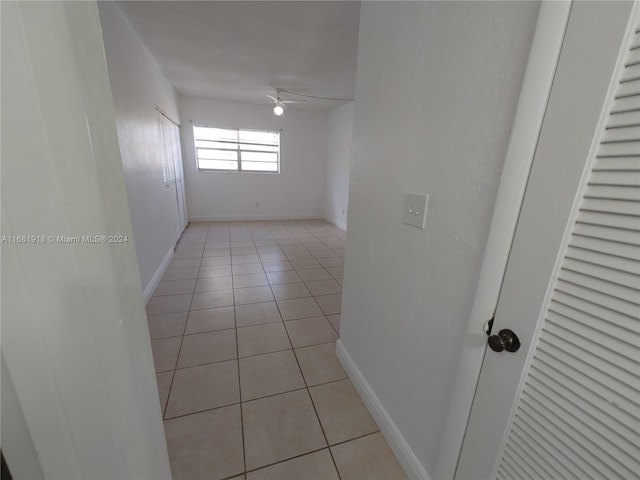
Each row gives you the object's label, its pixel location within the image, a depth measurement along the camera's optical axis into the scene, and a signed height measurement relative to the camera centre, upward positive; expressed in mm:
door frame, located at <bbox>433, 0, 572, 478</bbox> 552 -53
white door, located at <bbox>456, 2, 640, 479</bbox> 468 -182
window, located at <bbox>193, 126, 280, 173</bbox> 5418 +291
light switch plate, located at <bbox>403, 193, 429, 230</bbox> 956 -134
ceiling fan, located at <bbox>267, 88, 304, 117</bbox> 4184 +1155
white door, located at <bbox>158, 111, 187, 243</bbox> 3541 -103
